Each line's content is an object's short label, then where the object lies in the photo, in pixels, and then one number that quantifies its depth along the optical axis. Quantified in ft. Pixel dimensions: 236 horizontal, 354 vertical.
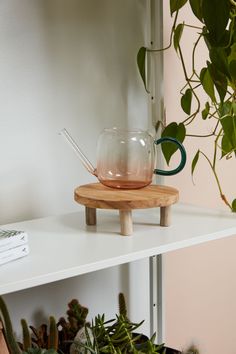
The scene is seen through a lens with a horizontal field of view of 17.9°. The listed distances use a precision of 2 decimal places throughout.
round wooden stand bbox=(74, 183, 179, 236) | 4.56
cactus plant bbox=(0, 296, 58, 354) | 4.57
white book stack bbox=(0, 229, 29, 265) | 4.14
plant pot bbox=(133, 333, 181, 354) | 5.22
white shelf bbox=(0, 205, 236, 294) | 4.06
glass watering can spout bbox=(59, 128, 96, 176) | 5.03
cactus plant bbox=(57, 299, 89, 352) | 5.22
